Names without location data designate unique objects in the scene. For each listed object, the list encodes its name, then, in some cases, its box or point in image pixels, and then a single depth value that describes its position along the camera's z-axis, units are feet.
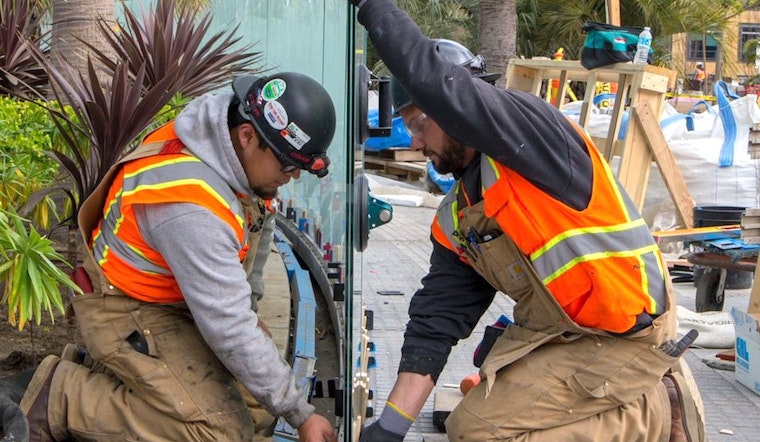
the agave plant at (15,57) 21.68
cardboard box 17.15
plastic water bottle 26.52
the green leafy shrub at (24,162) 14.05
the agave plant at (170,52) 19.34
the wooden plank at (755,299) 18.06
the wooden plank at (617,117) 28.25
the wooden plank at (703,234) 24.54
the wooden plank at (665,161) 27.30
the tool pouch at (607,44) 26.55
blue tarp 58.35
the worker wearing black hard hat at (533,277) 9.61
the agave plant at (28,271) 10.65
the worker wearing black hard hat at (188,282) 10.37
